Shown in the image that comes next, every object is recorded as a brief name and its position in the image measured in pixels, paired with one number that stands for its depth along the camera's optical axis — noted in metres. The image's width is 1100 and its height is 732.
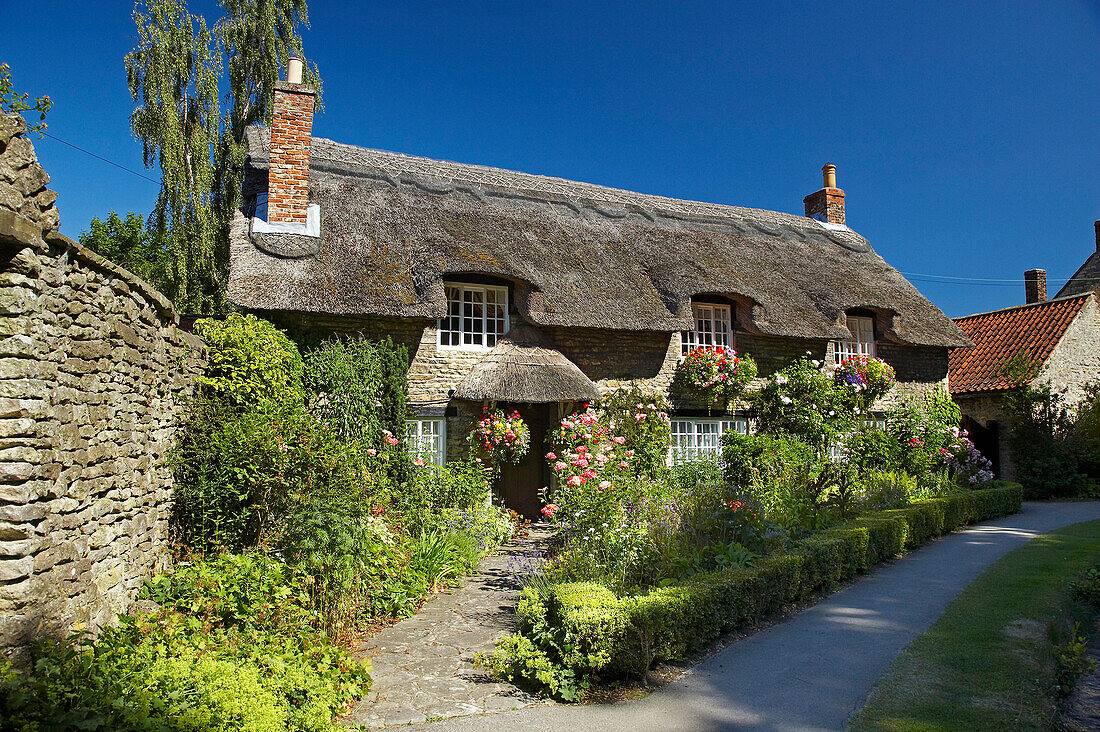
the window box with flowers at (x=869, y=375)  12.45
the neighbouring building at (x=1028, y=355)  15.72
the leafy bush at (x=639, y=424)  10.59
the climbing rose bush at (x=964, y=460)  12.59
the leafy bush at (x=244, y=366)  6.68
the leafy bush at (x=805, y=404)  11.74
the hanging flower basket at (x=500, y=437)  9.79
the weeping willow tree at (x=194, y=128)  14.34
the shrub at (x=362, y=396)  8.45
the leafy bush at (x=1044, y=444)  14.73
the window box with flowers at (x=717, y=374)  11.52
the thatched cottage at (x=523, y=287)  9.47
